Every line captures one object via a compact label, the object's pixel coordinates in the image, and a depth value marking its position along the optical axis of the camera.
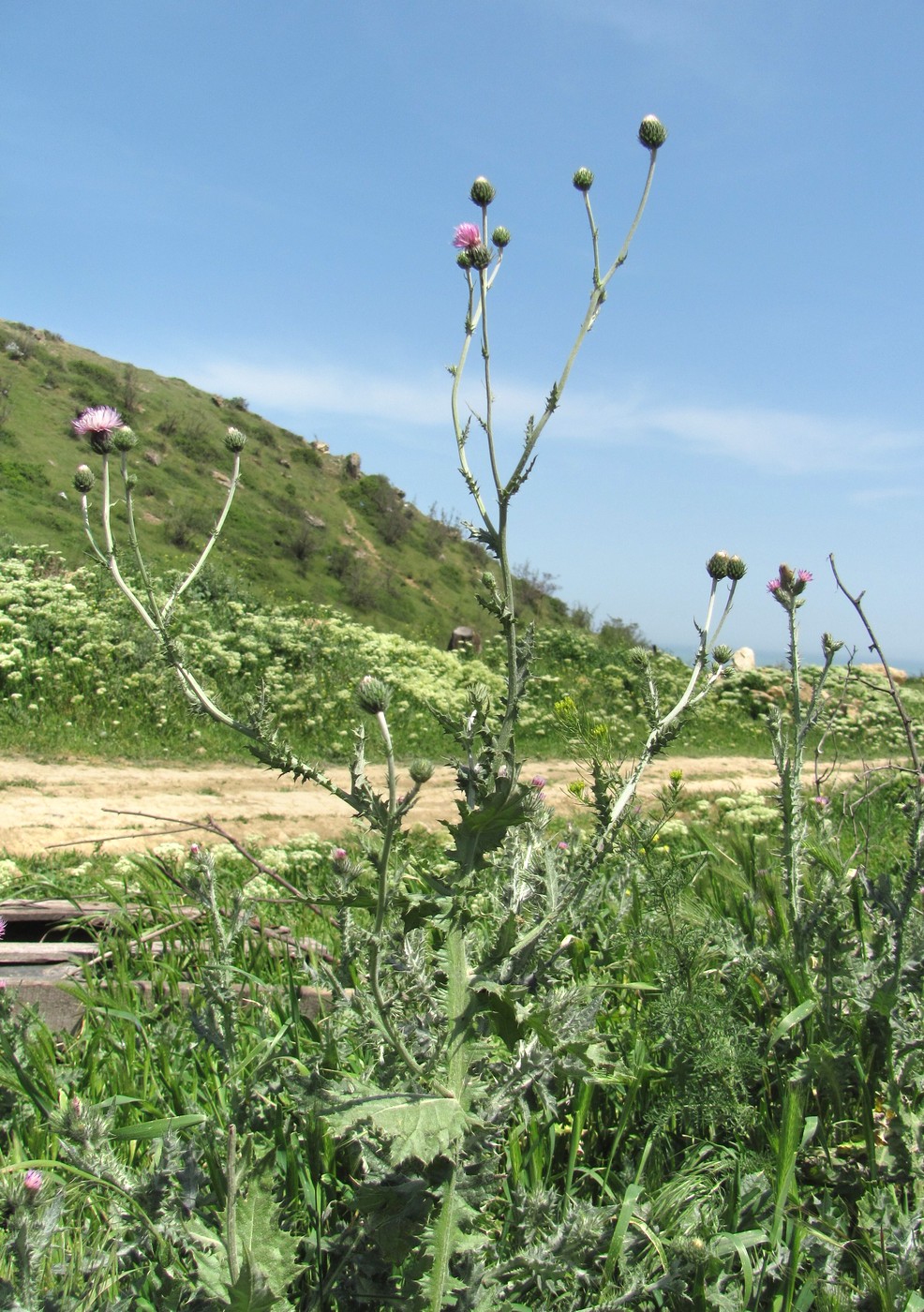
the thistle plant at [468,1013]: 1.31
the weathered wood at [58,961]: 2.54
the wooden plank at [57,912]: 3.09
